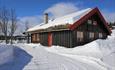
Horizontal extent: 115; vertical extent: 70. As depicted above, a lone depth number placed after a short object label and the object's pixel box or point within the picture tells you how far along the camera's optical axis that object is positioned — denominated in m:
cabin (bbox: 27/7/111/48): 8.80
